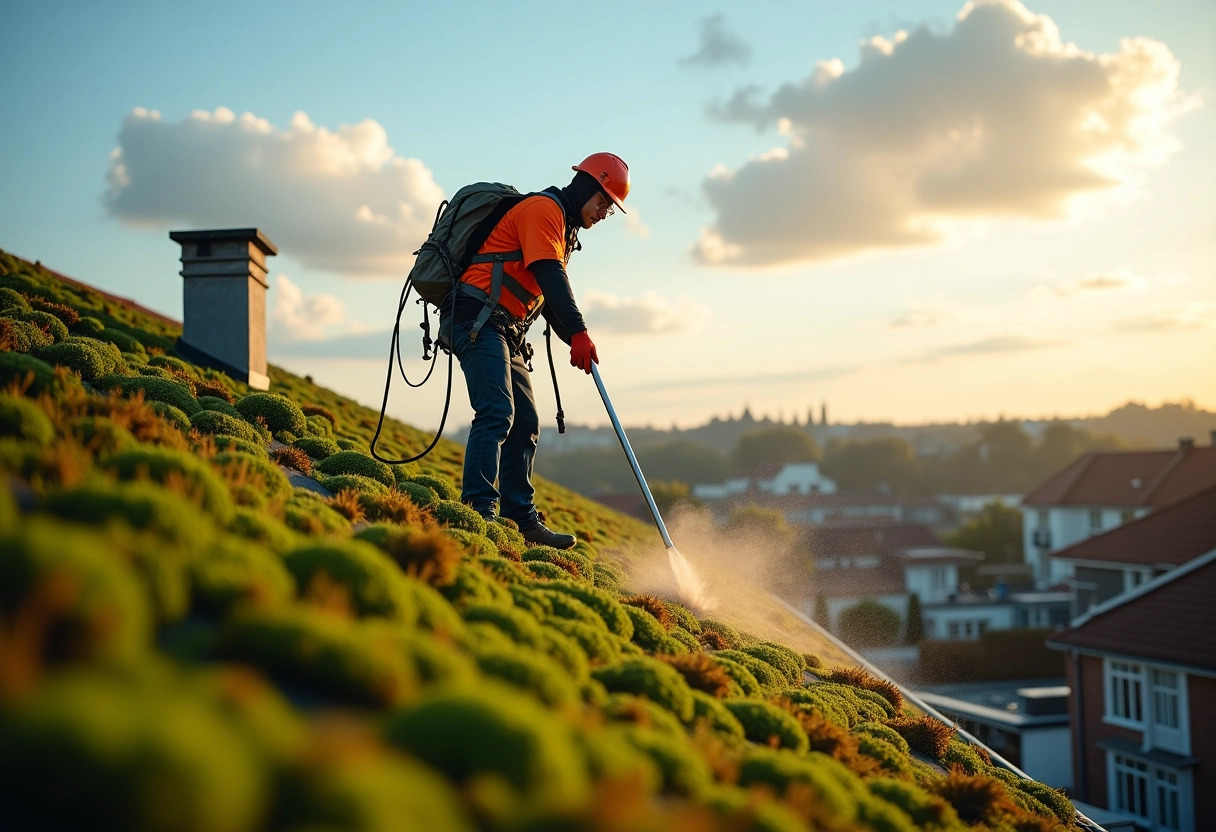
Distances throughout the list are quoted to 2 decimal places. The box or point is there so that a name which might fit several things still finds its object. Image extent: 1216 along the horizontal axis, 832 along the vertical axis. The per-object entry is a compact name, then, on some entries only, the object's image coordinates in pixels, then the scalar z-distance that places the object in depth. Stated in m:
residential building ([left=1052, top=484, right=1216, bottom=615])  29.83
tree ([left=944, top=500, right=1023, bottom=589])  70.81
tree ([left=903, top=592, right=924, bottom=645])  45.22
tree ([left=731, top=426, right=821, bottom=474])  121.58
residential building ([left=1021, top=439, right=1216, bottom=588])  49.41
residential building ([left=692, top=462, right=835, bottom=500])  103.81
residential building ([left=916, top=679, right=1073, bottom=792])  28.66
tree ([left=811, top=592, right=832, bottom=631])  45.19
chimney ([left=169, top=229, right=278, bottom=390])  11.87
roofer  7.33
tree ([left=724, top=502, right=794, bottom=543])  57.41
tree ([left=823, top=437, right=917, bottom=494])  117.25
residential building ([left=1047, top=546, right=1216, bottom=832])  22.17
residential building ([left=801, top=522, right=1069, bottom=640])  51.69
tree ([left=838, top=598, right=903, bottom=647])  46.74
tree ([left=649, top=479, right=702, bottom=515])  70.04
